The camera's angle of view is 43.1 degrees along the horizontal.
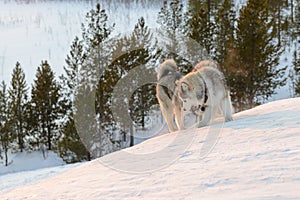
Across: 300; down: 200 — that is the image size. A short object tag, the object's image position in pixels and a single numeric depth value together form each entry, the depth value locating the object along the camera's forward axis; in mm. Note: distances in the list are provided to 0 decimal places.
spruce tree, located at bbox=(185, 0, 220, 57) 24234
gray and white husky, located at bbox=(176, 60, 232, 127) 7156
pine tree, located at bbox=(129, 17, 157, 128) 22969
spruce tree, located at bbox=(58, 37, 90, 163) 21859
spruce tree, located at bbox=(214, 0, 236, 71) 23234
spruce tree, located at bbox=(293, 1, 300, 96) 22989
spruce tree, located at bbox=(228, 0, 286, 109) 22219
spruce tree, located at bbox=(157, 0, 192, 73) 23392
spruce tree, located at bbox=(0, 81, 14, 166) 23405
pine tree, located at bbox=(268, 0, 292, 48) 32938
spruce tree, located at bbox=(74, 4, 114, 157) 21469
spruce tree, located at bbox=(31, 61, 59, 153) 24281
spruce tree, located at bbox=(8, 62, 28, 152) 23969
